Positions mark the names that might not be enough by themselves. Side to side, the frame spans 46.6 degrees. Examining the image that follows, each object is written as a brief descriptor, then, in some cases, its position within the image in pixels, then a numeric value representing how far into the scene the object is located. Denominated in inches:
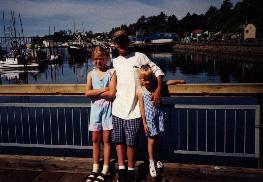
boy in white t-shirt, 154.6
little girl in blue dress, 155.3
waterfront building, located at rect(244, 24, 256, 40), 2669.8
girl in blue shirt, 159.9
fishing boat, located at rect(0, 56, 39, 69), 2017.7
